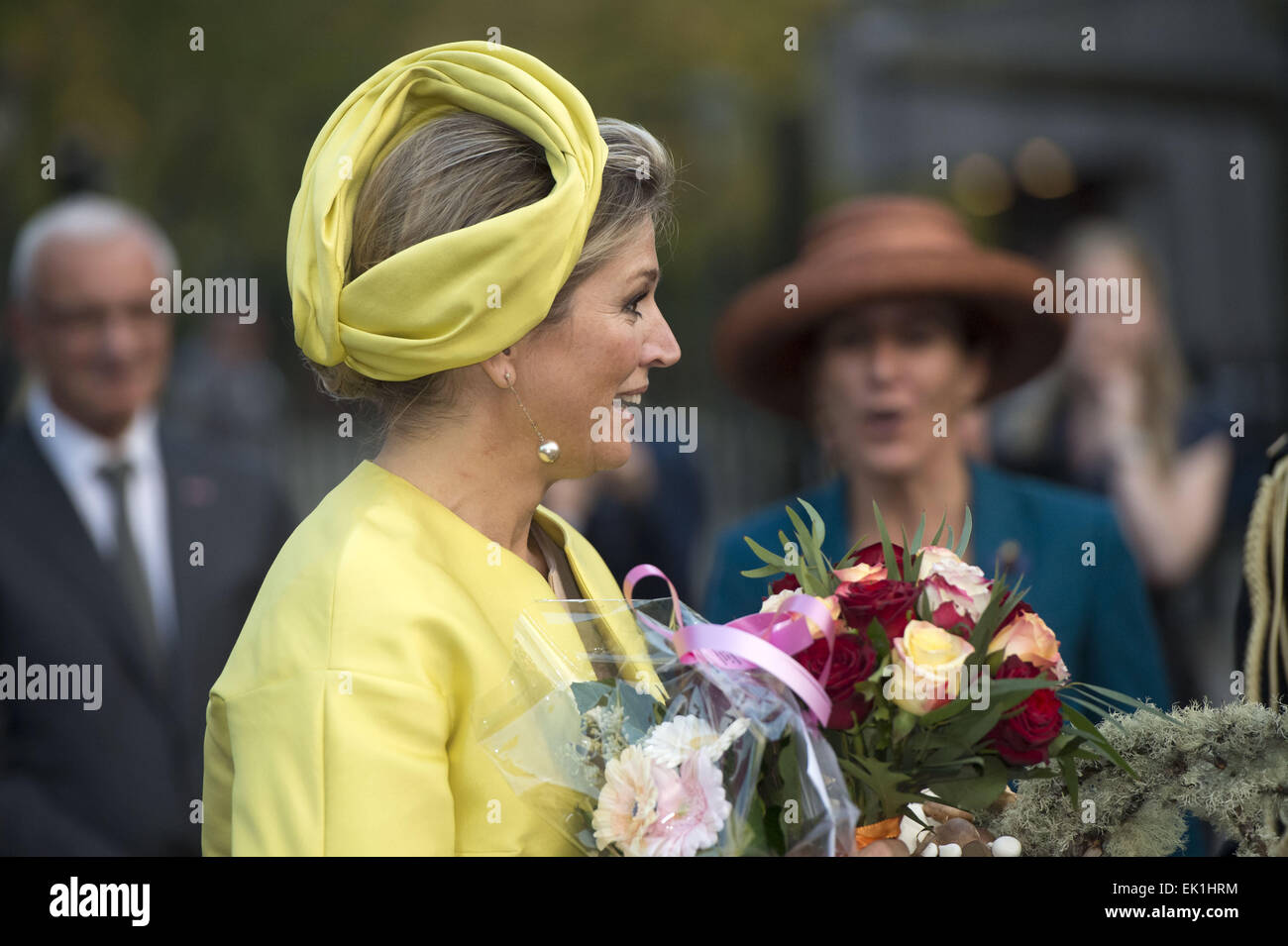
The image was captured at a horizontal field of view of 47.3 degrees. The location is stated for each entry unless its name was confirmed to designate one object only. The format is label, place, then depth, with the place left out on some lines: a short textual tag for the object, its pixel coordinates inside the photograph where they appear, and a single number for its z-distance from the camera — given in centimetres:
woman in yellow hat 212
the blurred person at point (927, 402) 417
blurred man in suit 423
